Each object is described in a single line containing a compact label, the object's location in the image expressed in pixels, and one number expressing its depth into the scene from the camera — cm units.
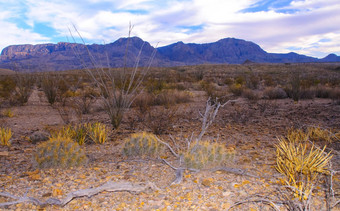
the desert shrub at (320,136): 504
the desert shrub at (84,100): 899
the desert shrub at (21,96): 1069
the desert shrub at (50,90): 1075
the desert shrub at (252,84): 1725
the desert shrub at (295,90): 1120
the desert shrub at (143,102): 811
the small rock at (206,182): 317
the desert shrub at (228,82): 1986
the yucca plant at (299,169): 309
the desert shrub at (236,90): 1349
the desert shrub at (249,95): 1155
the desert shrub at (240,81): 1922
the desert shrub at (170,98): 1014
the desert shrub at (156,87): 1320
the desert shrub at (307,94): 1172
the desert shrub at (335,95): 1092
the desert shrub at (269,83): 1870
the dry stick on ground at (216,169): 328
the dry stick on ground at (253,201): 265
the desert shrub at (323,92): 1216
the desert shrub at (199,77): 2312
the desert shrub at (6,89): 1198
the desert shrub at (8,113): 834
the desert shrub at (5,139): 518
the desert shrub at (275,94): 1216
